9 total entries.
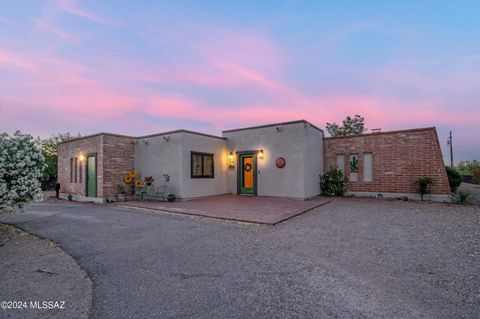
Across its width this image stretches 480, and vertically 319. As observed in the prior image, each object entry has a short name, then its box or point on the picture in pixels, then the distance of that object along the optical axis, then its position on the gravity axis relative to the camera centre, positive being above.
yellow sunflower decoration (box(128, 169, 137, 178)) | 10.80 -0.23
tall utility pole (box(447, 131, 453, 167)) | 28.18 +2.82
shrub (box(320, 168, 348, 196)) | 11.21 -0.80
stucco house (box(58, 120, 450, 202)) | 9.84 +0.29
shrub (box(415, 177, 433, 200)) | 9.22 -0.78
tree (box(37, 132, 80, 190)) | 17.78 +1.12
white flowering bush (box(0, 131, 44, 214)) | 4.74 -0.05
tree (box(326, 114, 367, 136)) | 21.98 +3.96
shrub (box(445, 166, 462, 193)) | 10.12 -0.58
